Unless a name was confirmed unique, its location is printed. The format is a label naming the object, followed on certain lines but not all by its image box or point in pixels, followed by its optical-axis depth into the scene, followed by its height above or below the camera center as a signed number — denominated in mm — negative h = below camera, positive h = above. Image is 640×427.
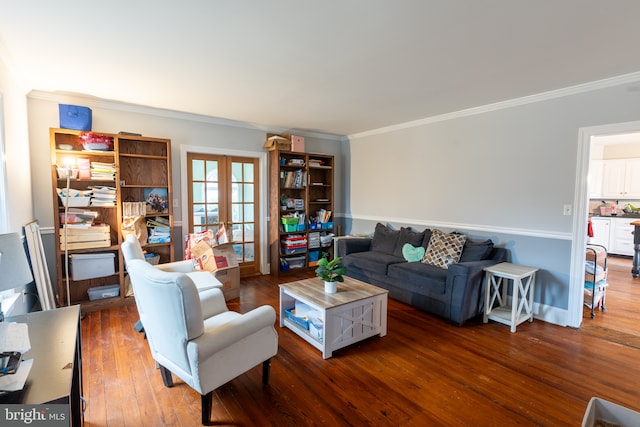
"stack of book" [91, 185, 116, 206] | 3340 -31
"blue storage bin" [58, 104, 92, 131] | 3205 +832
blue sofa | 3043 -871
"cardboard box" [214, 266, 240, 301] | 3662 -1082
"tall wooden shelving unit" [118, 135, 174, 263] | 3652 +272
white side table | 2969 -1025
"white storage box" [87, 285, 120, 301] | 3412 -1144
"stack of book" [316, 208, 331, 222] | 5266 -346
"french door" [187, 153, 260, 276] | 4277 -82
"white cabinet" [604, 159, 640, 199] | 6059 +427
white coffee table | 2475 -1032
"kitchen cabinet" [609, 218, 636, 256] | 5996 -762
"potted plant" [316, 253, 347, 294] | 2725 -715
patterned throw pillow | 3531 -636
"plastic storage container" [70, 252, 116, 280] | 3230 -801
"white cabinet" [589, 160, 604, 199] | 6493 +466
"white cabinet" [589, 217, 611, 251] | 6254 -672
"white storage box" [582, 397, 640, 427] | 1214 -904
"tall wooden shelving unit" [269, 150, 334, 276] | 4703 -30
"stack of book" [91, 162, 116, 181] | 3346 +252
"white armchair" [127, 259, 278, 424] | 1586 -827
